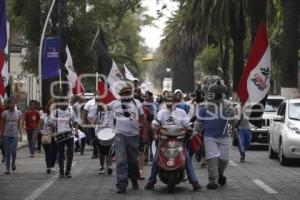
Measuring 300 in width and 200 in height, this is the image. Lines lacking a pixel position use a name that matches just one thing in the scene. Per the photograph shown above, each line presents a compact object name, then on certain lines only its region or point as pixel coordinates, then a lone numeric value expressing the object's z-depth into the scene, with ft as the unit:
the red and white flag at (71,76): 93.09
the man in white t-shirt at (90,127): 66.95
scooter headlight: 46.55
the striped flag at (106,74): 67.62
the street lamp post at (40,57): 98.43
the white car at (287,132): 64.44
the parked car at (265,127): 88.94
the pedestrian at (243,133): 70.38
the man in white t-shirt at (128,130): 48.01
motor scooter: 46.24
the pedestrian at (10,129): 61.57
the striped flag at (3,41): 54.49
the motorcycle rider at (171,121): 47.16
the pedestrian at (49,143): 60.39
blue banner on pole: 100.01
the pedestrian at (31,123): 83.61
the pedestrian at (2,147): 63.05
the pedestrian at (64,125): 57.00
